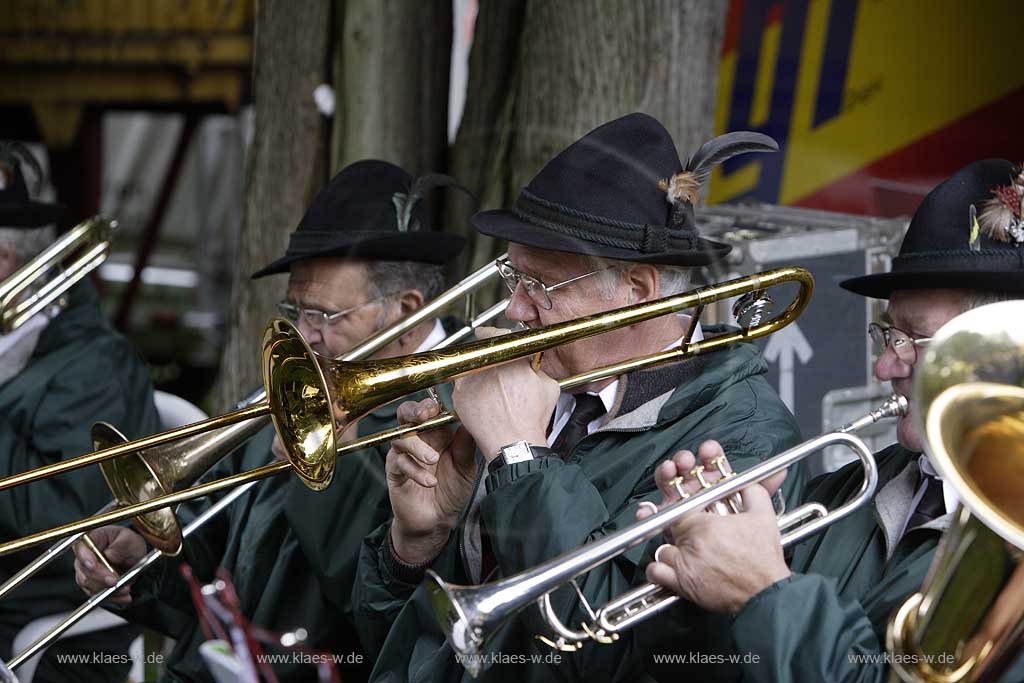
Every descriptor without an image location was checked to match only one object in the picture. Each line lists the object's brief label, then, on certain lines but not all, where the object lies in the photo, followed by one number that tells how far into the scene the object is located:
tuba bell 3.27
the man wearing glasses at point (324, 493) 6.14
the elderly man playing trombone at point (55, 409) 7.66
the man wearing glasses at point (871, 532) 3.83
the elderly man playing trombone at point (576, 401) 4.69
